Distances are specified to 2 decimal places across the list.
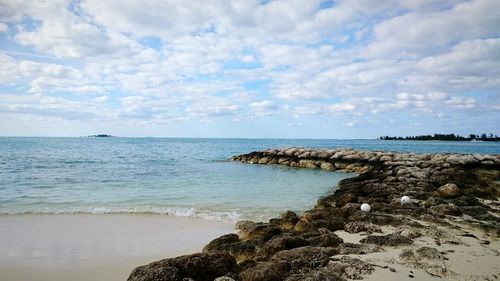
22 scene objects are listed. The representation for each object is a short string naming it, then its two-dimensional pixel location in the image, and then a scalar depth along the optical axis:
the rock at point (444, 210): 9.40
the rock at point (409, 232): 7.13
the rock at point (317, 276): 4.65
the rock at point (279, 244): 6.12
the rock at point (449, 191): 12.04
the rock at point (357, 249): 6.05
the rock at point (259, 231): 7.32
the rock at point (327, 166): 28.72
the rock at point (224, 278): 4.82
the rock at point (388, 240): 6.57
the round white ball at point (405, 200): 10.80
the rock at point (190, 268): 4.71
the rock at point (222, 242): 6.81
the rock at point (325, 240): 6.57
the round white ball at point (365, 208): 9.93
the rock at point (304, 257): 5.23
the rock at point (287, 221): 8.53
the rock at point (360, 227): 7.77
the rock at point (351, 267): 5.03
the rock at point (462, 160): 23.55
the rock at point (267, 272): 4.85
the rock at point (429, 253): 5.72
